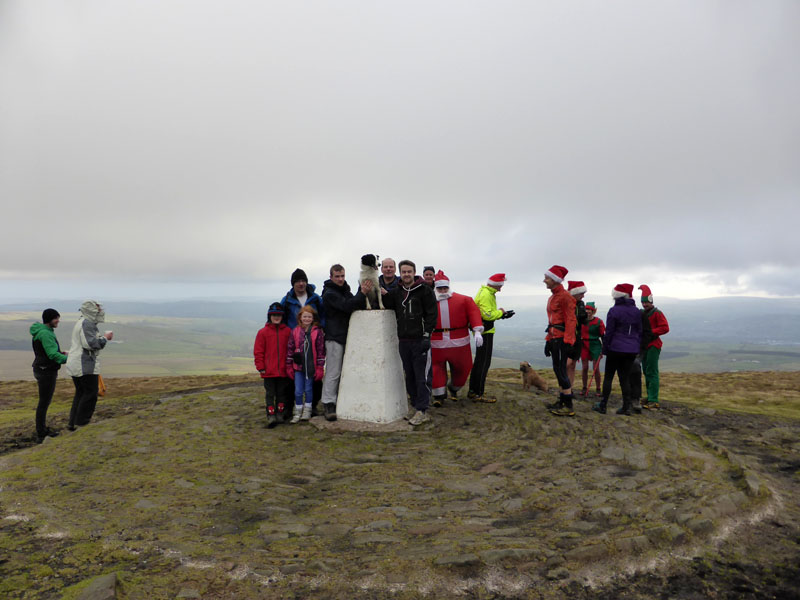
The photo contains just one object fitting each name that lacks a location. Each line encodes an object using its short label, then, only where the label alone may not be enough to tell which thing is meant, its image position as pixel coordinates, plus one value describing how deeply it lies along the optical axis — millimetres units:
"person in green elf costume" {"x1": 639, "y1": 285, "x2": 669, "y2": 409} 9516
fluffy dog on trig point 8281
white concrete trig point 7918
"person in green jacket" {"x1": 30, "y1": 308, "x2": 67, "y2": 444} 7965
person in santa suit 8898
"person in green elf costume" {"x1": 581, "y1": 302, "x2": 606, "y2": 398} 10539
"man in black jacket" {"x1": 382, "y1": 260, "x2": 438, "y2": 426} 7898
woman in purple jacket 8367
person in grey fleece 8070
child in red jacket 8023
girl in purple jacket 8148
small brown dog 10641
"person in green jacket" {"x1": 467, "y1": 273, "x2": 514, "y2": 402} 9250
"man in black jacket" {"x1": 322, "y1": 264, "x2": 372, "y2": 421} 8227
